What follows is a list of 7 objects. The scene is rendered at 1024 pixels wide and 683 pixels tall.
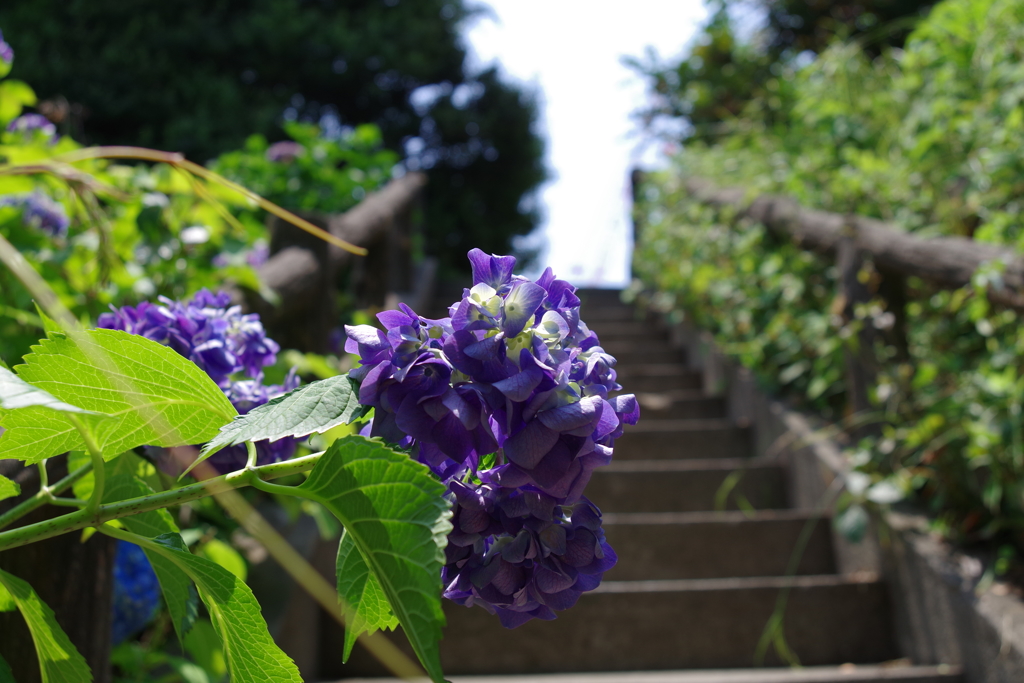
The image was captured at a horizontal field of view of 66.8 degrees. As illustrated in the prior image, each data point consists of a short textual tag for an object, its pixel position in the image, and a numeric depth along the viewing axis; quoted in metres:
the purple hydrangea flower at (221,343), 0.58
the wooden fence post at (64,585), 0.71
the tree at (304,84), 7.09
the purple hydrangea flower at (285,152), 3.66
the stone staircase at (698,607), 1.94
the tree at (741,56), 5.84
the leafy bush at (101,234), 1.04
